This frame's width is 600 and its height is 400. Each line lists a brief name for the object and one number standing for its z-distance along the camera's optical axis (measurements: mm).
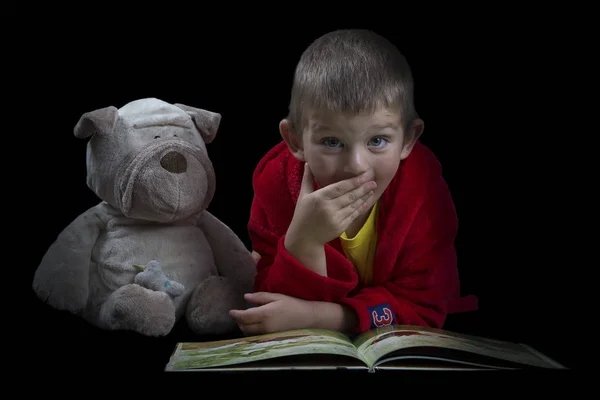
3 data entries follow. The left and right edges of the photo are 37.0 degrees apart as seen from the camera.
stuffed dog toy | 2223
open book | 1801
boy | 2033
